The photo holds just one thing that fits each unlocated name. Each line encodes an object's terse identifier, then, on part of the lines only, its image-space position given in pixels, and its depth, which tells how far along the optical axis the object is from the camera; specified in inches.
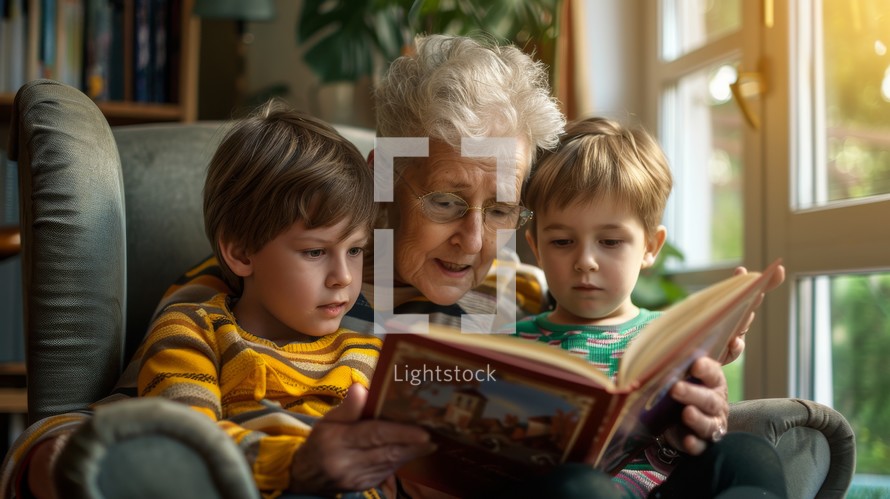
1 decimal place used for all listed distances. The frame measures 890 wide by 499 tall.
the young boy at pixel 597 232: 55.8
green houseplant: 112.1
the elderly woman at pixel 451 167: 57.2
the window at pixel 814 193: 72.6
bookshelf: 106.6
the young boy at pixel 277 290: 47.1
